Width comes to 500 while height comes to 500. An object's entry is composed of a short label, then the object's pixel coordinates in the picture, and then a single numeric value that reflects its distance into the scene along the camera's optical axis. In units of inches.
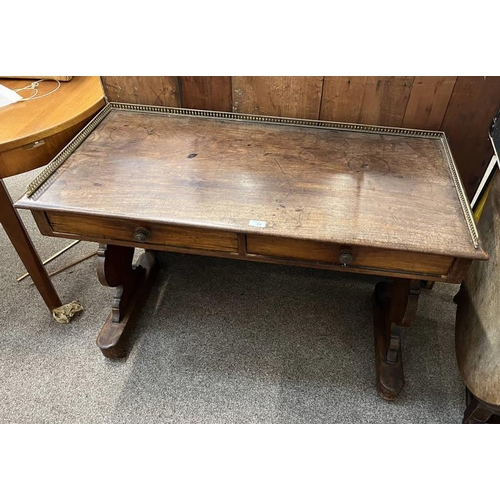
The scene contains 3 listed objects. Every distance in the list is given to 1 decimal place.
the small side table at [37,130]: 43.6
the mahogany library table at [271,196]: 36.2
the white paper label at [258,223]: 36.2
